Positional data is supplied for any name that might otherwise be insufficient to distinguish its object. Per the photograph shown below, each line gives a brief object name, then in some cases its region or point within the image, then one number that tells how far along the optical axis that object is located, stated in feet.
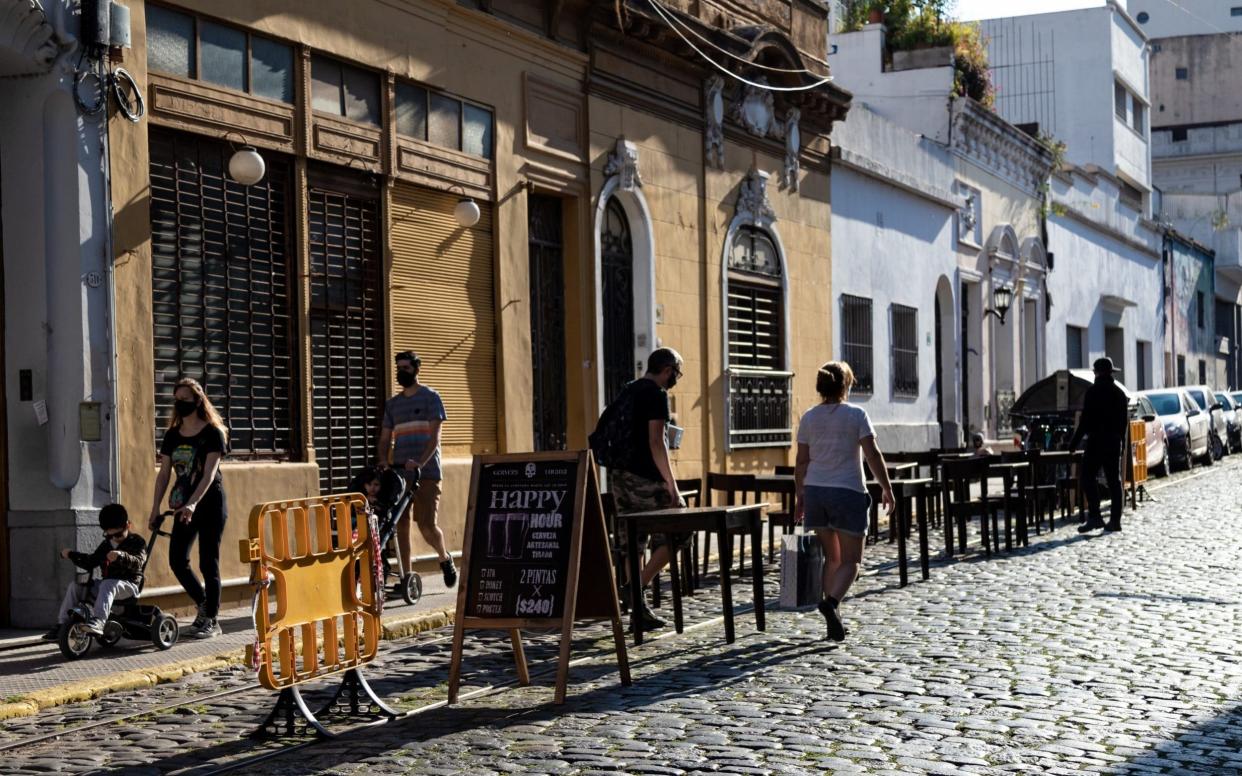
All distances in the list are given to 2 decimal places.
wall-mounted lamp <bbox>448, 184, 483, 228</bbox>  52.75
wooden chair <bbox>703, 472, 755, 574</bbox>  48.73
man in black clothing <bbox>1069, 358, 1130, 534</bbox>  62.13
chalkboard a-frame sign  29.17
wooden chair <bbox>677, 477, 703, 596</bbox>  43.30
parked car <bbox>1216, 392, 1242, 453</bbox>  128.57
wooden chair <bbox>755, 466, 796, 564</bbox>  50.31
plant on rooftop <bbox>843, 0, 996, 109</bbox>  106.52
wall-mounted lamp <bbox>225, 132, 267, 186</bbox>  42.68
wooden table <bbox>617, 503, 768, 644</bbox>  34.71
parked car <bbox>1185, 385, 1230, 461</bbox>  116.37
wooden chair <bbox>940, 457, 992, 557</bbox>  51.01
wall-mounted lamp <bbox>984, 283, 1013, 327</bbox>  109.19
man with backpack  36.73
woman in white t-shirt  35.73
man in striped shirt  44.01
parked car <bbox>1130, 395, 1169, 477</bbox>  95.09
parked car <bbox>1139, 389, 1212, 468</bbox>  104.37
